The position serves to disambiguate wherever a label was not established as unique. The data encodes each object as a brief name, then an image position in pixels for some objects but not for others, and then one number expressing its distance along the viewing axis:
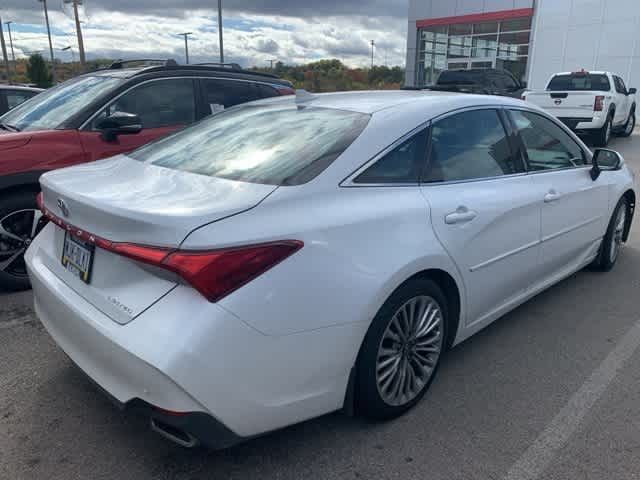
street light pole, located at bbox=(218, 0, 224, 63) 21.15
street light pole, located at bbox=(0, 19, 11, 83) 37.22
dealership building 22.11
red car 4.04
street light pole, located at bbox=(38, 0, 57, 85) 47.66
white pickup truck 12.24
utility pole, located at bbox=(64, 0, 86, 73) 33.16
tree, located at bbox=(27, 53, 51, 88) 41.19
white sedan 1.91
